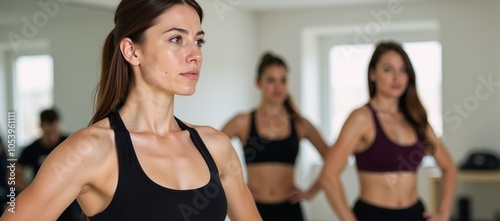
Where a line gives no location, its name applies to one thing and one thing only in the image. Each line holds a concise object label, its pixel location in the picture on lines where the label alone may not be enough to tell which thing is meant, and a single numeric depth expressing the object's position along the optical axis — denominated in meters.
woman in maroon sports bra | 3.32
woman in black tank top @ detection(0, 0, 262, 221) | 1.32
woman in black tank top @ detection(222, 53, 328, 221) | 4.05
